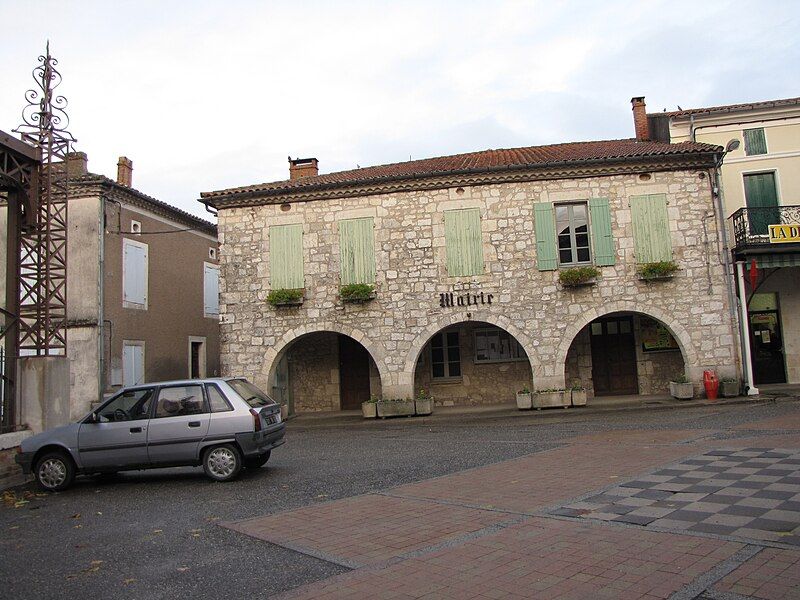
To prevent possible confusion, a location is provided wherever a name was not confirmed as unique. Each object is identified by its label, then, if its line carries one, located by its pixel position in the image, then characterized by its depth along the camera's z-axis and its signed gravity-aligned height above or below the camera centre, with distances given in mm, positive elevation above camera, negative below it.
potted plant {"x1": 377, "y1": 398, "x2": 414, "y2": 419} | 16125 -1066
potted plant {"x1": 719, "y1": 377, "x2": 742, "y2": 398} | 15547 -956
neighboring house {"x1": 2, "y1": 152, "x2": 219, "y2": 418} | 17781 +2750
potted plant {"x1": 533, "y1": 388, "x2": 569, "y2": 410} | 15820 -1019
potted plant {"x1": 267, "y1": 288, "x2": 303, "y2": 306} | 16750 +1944
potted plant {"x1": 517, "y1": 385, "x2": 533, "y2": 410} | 15836 -1016
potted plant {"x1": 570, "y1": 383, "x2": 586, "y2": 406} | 15750 -977
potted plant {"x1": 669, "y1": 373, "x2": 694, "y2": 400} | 15555 -927
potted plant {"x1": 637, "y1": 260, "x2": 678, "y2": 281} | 15914 +2059
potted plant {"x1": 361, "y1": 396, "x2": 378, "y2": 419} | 16172 -1086
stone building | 16172 +2528
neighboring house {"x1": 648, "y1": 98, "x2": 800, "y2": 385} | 18109 +4769
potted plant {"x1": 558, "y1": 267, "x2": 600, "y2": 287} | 15953 +2021
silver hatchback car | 8250 -752
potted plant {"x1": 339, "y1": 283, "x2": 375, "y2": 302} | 16500 +1959
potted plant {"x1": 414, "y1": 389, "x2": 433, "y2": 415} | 16172 -1053
